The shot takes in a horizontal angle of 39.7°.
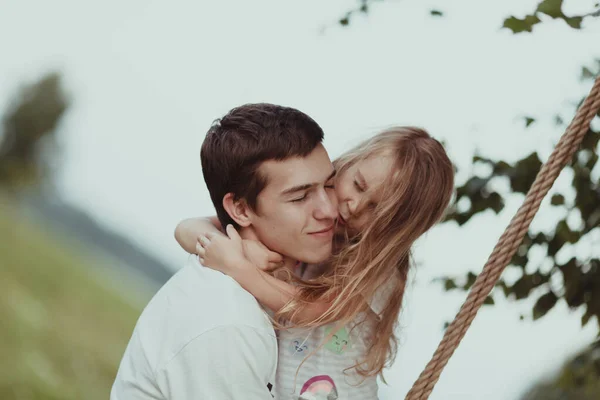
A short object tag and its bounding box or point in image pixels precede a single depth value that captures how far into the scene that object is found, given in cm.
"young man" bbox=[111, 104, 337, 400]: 147
